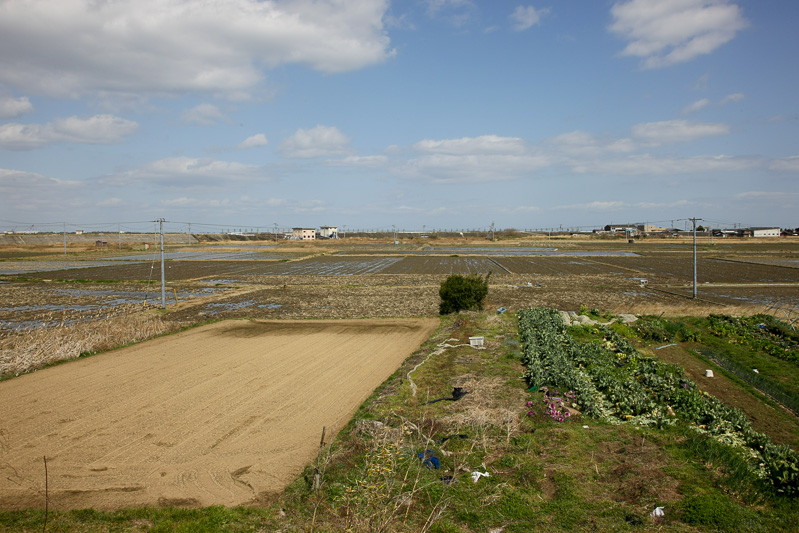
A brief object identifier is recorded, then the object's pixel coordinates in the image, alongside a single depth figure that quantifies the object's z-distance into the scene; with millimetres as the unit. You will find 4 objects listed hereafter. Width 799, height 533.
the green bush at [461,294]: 23406
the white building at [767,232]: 146050
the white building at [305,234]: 170038
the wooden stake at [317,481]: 7000
